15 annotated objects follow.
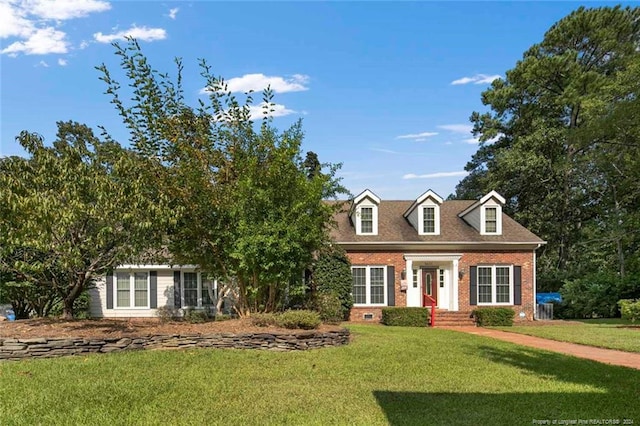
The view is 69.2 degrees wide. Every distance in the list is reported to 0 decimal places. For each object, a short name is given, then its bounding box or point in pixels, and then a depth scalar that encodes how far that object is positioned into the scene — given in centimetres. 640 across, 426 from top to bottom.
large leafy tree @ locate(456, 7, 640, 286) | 2658
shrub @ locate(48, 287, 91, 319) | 1775
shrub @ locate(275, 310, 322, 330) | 1026
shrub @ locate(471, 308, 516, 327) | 1744
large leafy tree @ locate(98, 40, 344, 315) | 1064
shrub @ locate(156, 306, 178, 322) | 1841
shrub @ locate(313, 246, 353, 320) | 1706
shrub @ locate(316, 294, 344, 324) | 1499
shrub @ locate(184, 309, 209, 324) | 1655
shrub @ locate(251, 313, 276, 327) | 1047
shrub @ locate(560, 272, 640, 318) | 2048
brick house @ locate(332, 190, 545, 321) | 1873
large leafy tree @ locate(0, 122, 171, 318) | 862
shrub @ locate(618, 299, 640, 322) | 1658
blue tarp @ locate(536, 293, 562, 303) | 2225
